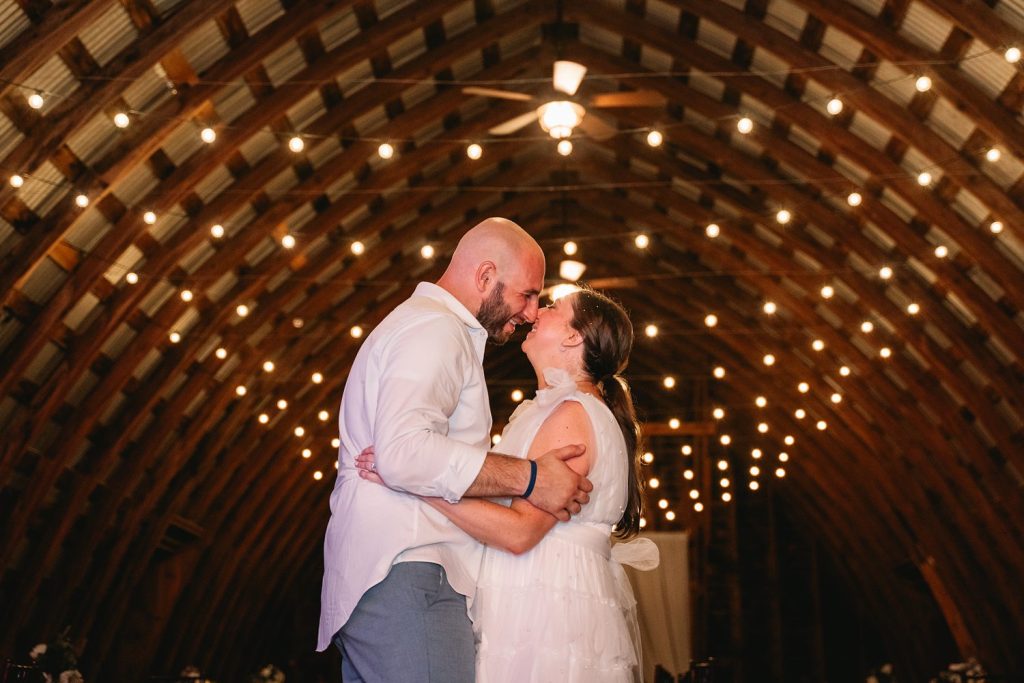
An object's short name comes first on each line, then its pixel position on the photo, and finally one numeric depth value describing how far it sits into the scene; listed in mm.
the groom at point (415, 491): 2361
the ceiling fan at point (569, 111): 8477
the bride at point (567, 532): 2826
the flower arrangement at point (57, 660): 10828
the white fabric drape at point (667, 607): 11055
